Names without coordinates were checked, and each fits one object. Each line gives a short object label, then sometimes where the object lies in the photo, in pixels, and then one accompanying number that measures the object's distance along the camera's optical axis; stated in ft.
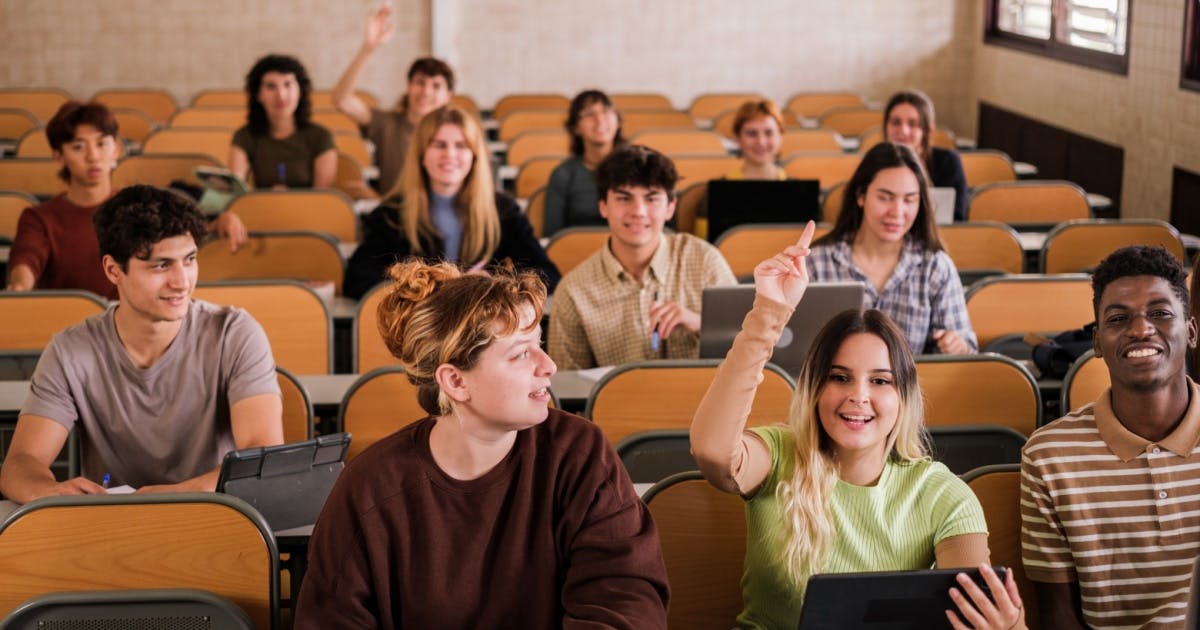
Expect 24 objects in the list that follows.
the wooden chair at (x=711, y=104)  32.01
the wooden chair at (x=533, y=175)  22.12
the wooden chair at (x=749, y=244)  16.52
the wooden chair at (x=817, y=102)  32.76
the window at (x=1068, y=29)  26.61
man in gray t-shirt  10.03
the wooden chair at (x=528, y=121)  28.32
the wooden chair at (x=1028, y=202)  20.22
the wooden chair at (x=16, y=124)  28.17
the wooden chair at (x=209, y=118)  27.61
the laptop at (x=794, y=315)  11.24
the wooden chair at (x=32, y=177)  21.44
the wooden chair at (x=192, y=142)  25.34
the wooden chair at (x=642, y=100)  31.40
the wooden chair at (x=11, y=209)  18.29
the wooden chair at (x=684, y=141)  25.14
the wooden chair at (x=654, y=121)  28.55
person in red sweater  14.99
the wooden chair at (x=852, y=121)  29.45
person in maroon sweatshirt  7.14
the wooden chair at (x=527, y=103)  31.55
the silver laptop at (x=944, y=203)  18.21
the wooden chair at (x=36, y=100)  31.63
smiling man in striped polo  8.40
